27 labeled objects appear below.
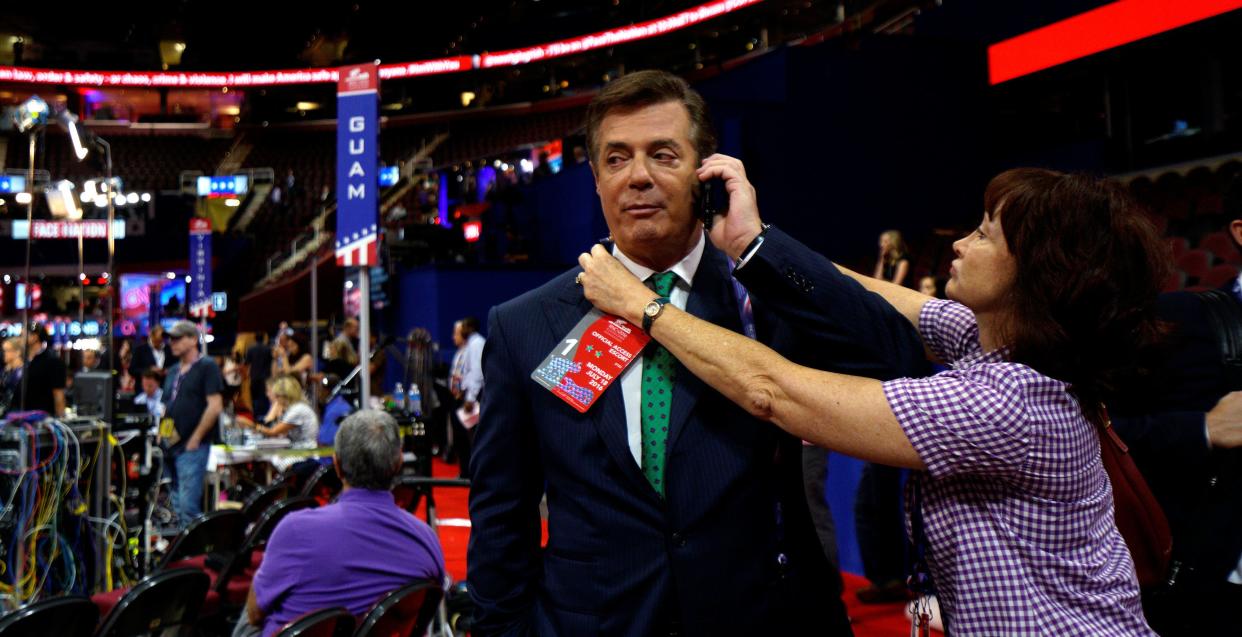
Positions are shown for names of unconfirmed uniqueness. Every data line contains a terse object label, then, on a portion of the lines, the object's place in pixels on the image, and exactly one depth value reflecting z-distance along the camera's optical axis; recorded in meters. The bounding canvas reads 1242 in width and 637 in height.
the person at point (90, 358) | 12.89
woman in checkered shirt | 1.14
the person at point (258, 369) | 12.38
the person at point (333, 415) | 6.01
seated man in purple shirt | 2.54
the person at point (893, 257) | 6.25
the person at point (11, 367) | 7.85
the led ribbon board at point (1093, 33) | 8.06
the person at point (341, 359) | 7.77
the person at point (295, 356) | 9.62
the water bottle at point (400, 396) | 8.87
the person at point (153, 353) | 12.42
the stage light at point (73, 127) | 4.73
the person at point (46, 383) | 6.39
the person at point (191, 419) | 6.44
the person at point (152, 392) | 8.76
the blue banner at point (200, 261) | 14.85
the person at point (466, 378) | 8.58
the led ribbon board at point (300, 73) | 19.81
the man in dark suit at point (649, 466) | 1.25
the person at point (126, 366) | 12.76
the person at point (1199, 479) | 1.56
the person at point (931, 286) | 5.22
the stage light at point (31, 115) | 4.75
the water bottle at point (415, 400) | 8.52
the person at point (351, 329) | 10.34
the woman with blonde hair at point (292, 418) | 6.48
